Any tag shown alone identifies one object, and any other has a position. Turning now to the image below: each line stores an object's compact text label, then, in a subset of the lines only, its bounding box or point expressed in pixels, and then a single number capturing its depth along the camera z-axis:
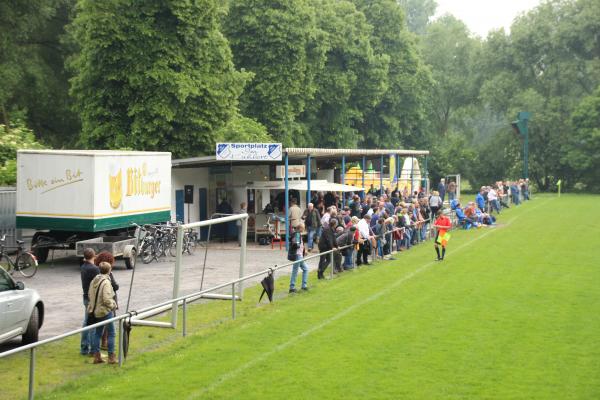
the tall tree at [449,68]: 86.69
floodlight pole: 69.00
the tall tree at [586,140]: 71.75
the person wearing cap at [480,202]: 40.83
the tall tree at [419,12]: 131.88
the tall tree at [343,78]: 61.03
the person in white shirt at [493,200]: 46.05
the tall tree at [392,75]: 69.44
